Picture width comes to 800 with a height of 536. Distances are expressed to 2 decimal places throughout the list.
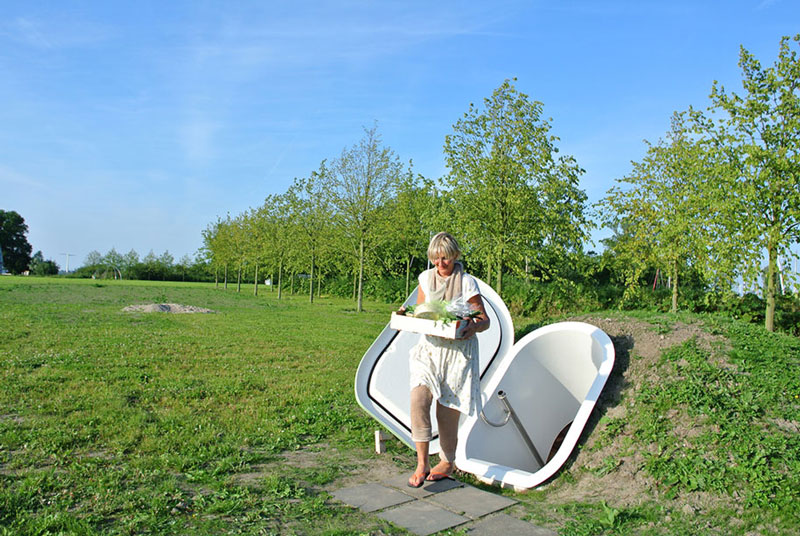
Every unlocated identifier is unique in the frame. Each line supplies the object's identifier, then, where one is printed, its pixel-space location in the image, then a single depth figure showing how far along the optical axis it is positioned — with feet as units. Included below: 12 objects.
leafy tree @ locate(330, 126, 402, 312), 89.25
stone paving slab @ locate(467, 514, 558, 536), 12.23
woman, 15.23
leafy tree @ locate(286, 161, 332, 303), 101.76
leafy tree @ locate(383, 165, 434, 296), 93.71
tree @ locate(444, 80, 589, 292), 50.65
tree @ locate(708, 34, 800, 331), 36.50
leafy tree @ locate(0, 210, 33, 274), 332.60
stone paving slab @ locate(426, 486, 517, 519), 13.46
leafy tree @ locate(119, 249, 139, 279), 306.96
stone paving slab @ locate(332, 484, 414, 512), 13.83
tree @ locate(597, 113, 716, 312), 51.63
